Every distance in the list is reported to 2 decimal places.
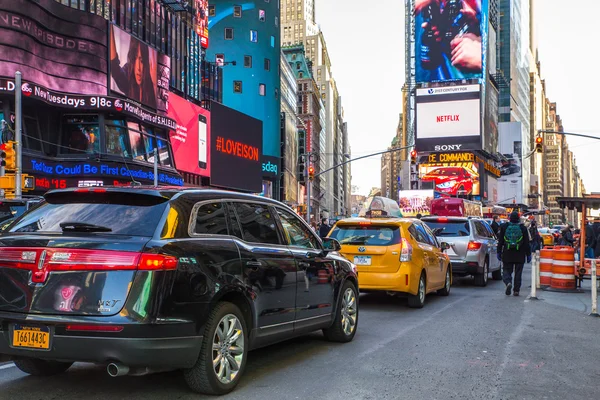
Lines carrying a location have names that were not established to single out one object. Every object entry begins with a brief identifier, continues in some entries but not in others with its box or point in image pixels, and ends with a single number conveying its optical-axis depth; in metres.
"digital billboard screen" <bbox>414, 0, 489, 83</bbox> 109.50
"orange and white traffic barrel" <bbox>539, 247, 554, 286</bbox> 15.84
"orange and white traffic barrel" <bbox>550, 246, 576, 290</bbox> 15.31
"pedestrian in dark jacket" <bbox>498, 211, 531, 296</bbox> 14.16
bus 42.22
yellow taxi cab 11.37
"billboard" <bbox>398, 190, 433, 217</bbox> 44.91
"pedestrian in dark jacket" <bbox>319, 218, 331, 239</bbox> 25.92
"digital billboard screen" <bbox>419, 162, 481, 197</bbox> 111.31
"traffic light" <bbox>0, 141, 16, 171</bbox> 20.67
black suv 4.73
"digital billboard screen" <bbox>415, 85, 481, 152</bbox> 108.25
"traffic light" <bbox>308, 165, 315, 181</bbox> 37.06
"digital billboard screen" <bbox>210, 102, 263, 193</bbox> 54.77
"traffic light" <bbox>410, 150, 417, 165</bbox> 33.36
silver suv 16.19
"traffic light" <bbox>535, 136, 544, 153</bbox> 32.28
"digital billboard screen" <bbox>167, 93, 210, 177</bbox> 46.56
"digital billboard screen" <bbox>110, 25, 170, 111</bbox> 36.72
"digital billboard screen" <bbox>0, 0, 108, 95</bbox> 29.62
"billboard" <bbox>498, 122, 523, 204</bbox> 156.25
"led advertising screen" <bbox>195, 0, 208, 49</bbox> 57.19
